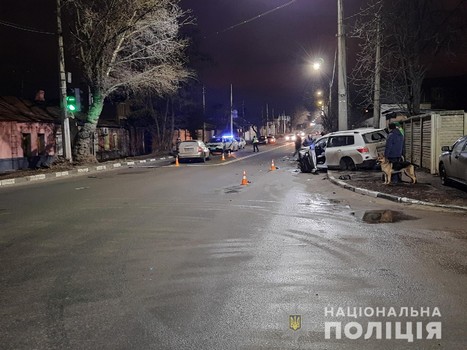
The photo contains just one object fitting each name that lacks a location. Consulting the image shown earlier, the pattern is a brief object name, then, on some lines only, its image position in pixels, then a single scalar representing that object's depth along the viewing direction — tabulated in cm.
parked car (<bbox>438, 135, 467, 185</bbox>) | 1124
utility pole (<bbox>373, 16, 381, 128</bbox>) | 2047
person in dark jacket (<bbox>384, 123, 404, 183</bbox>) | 1286
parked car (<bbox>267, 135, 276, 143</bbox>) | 7714
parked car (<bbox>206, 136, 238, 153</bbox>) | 4147
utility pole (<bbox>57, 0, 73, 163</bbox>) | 2362
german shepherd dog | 1303
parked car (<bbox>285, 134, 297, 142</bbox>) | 9006
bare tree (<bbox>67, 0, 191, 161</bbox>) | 2480
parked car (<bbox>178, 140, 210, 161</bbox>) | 2934
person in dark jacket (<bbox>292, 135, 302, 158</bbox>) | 3009
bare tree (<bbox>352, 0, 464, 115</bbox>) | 2069
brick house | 2550
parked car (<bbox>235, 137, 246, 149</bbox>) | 5160
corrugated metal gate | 1559
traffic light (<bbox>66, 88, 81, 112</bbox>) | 2283
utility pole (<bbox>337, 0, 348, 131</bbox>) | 2025
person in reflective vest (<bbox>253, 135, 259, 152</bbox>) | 4358
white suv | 1789
